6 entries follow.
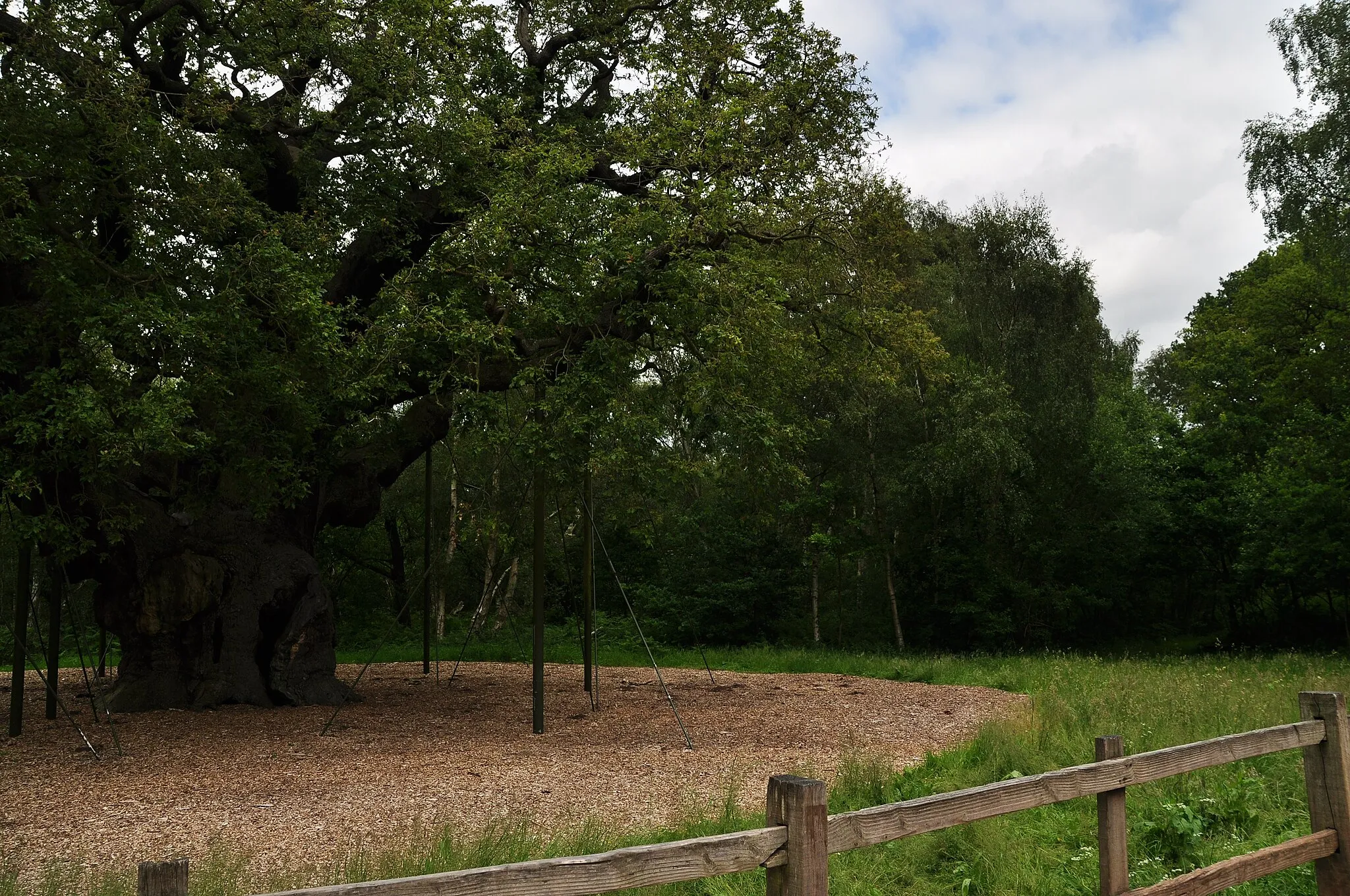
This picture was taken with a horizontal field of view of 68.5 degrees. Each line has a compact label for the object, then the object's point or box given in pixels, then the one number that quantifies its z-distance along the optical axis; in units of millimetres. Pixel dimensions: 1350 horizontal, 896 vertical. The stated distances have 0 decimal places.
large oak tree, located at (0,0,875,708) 11008
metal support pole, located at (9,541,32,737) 12086
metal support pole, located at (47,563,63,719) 12758
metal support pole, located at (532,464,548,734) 12227
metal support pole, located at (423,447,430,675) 16031
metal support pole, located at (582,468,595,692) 14412
